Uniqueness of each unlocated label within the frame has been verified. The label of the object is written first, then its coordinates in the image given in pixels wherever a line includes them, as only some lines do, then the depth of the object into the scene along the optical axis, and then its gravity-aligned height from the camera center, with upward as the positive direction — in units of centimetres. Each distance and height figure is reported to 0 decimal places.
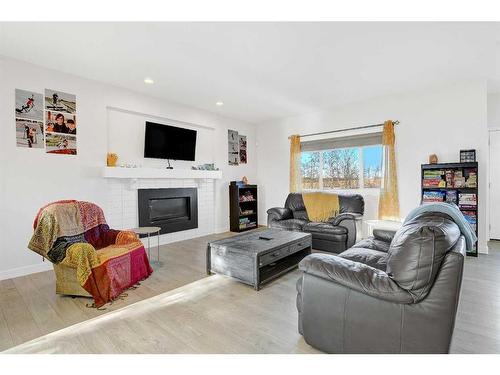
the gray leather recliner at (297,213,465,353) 132 -63
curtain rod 457 +107
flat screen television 450 +79
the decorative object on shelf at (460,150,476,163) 387 +40
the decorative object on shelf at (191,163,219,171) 527 +37
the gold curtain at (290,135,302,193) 577 +38
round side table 329 -58
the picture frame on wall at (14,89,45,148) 321 +85
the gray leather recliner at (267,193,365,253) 391 -63
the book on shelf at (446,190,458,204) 396 -20
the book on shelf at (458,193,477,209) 383 -26
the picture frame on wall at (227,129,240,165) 601 +87
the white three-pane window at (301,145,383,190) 493 +32
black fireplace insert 446 -43
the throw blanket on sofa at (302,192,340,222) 450 -38
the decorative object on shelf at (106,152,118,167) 396 +40
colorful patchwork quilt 243 -64
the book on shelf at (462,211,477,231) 380 -51
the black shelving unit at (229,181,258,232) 579 -51
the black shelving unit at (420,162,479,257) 382 -3
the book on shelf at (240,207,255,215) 593 -64
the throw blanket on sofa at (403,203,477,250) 183 -25
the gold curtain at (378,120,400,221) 454 +6
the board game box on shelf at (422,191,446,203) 404 -20
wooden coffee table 271 -79
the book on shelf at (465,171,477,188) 380 +4
